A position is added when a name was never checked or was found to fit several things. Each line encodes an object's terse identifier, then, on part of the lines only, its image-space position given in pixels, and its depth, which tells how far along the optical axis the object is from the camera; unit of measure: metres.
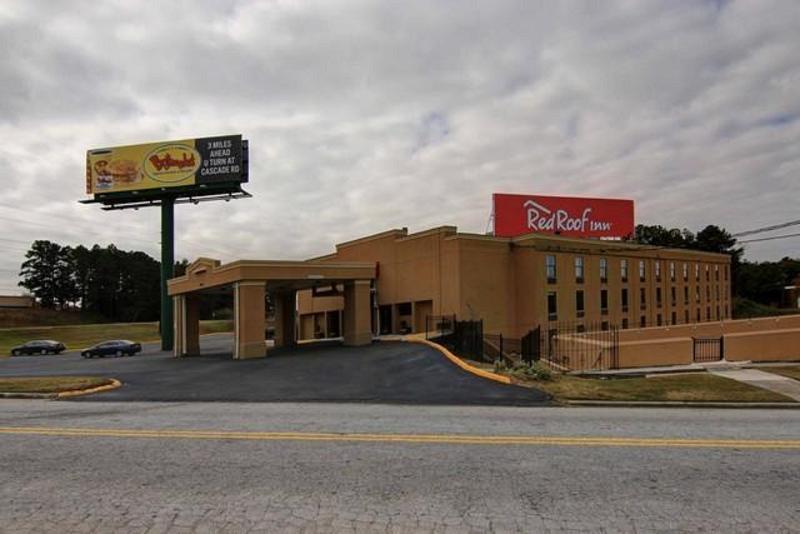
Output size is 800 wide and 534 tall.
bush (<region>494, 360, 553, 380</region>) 16.20
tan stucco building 41.03
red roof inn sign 47.50
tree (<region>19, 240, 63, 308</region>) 123.38
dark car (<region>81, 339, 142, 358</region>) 44.31
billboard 45.91
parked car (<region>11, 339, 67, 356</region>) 51.03
